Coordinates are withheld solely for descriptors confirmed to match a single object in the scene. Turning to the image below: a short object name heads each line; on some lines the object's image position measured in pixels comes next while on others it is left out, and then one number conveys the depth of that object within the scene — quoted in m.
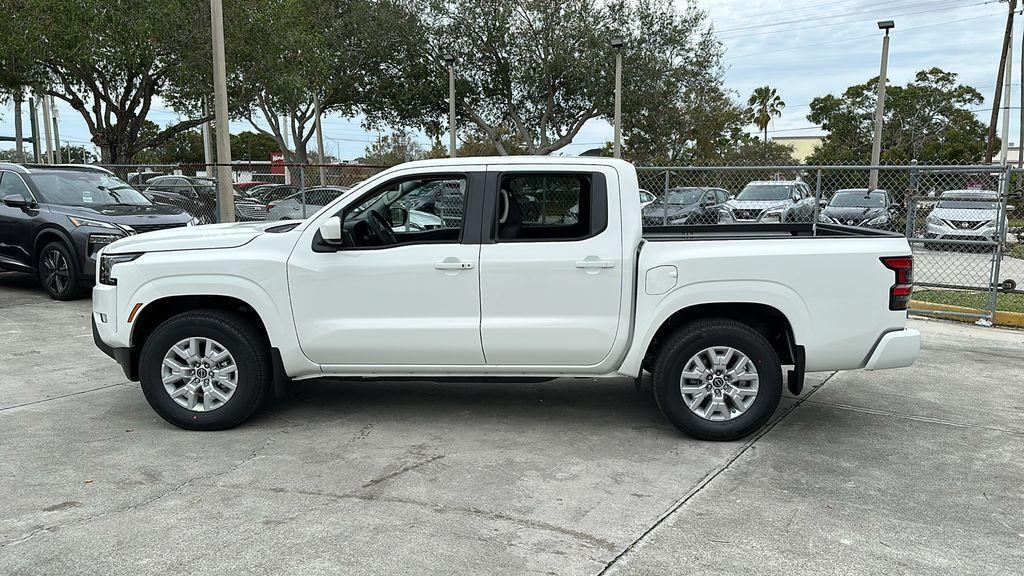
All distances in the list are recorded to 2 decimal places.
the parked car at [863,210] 11.12
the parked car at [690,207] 14.23
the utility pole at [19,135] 28.67
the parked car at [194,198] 14.51
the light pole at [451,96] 25.66
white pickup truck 5.12
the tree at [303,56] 22.44
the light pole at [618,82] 23.35
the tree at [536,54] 28.97
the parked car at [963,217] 10.44
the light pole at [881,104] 22.55
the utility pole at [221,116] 12.69
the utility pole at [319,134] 31.37
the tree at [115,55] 18.66
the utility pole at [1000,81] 33.72
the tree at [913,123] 48.88
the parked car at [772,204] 14.12
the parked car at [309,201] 14.47
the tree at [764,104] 78.31
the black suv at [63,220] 10.66
